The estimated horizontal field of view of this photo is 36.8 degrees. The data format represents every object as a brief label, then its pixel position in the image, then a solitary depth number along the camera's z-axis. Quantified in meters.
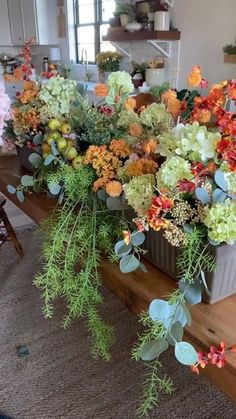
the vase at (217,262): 0.70
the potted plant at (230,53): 2.74
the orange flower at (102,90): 1.06
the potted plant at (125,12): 3.51
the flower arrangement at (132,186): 0.66
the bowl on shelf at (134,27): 3.38
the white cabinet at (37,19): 4.62
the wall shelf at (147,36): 3.19
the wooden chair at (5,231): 2.08
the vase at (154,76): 3.40
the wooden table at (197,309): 0.66
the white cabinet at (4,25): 5.23
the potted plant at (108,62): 3.76
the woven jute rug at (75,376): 1.35
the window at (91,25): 4.20
